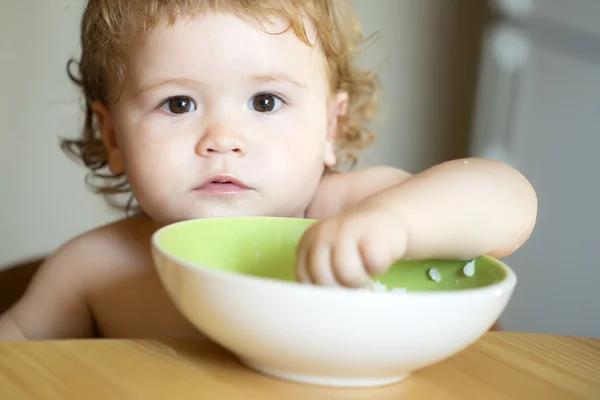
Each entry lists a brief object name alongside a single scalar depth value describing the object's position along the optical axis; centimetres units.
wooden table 56
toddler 61
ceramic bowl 54
